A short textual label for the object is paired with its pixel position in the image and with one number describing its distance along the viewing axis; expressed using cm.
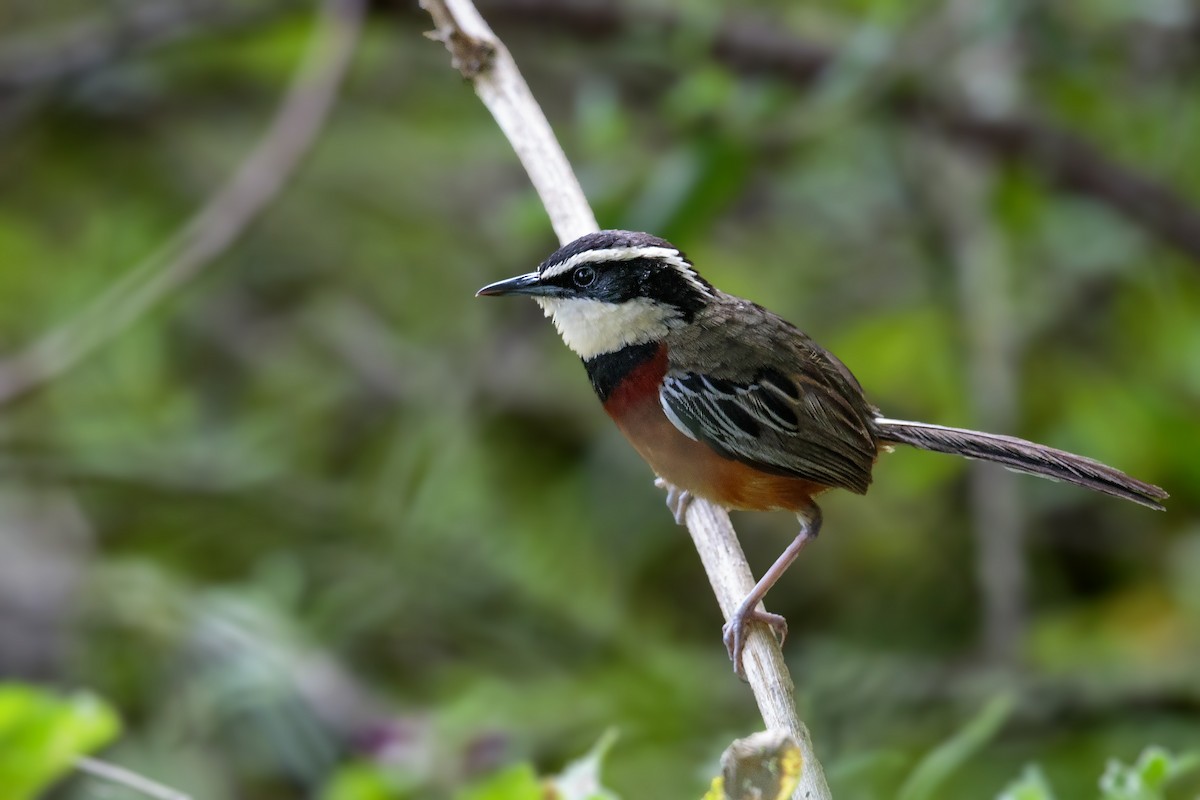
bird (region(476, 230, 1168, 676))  702
